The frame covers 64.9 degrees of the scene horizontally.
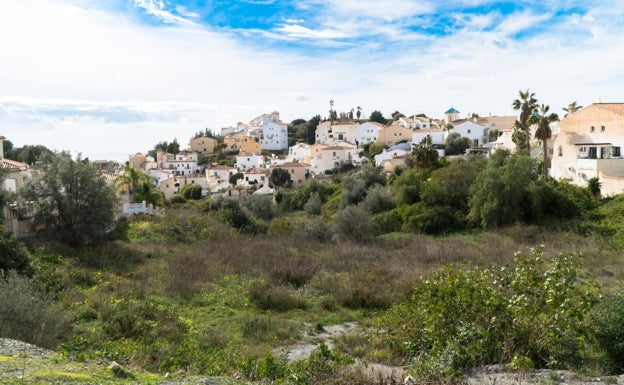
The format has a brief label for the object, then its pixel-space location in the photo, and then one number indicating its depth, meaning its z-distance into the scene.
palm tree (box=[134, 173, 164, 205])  36.38
